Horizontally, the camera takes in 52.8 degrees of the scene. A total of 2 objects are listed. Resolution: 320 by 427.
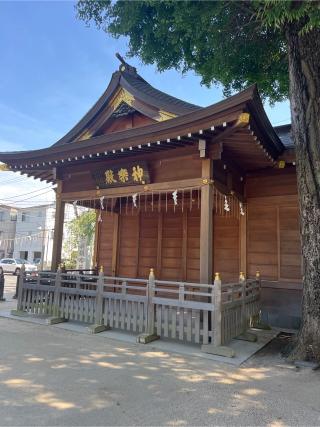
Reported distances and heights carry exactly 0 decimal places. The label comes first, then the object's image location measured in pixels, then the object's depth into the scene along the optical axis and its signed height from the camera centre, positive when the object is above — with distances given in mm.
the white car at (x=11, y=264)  25766 -996
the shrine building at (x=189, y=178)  5910 +1753
